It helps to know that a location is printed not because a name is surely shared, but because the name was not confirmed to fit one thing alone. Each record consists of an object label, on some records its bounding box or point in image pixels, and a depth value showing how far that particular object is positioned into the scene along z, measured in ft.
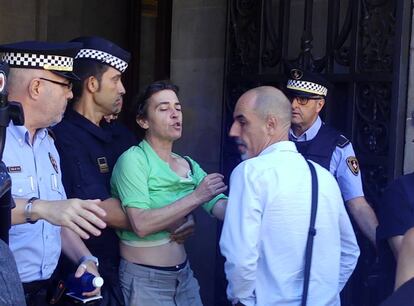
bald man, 11.07
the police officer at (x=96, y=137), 12.88
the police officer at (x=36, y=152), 11.33
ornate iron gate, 16.12
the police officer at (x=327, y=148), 15.02
